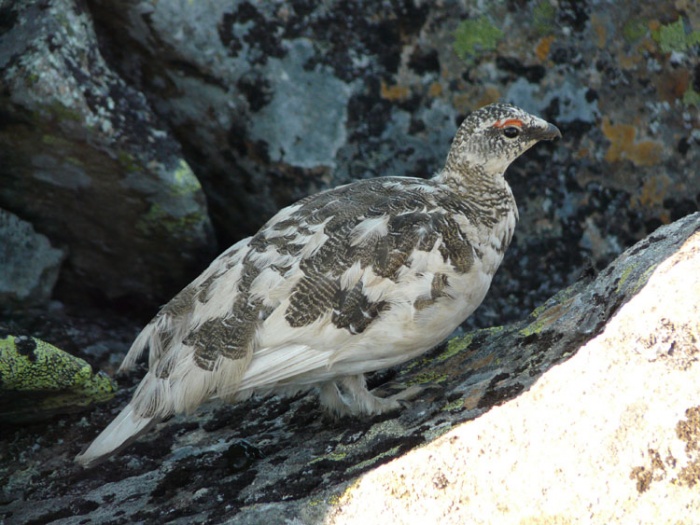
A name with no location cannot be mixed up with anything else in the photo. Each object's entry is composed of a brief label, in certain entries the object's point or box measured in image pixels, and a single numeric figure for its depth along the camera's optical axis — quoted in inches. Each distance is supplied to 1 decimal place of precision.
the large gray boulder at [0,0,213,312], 348.5
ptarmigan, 268.5
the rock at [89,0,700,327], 375.6
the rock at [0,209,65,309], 376.5
